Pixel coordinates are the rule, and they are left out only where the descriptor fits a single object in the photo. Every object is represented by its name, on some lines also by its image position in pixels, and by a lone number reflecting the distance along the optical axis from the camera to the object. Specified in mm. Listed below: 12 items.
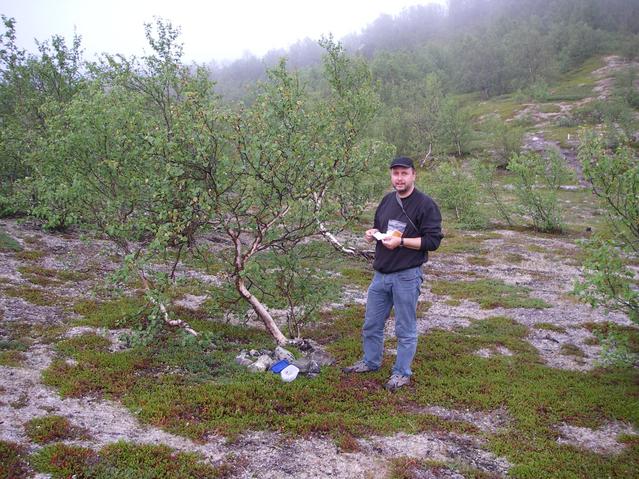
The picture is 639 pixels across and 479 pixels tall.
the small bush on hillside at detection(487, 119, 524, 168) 61219
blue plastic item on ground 9922
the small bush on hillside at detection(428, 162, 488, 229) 33156
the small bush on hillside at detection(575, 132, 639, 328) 9570
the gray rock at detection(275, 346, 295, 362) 10547
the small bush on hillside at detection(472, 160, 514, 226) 33631
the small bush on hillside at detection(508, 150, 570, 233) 29969
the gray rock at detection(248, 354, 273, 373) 10141
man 8641
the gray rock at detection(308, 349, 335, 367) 10836
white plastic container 9680
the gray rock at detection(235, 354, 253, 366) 10469
